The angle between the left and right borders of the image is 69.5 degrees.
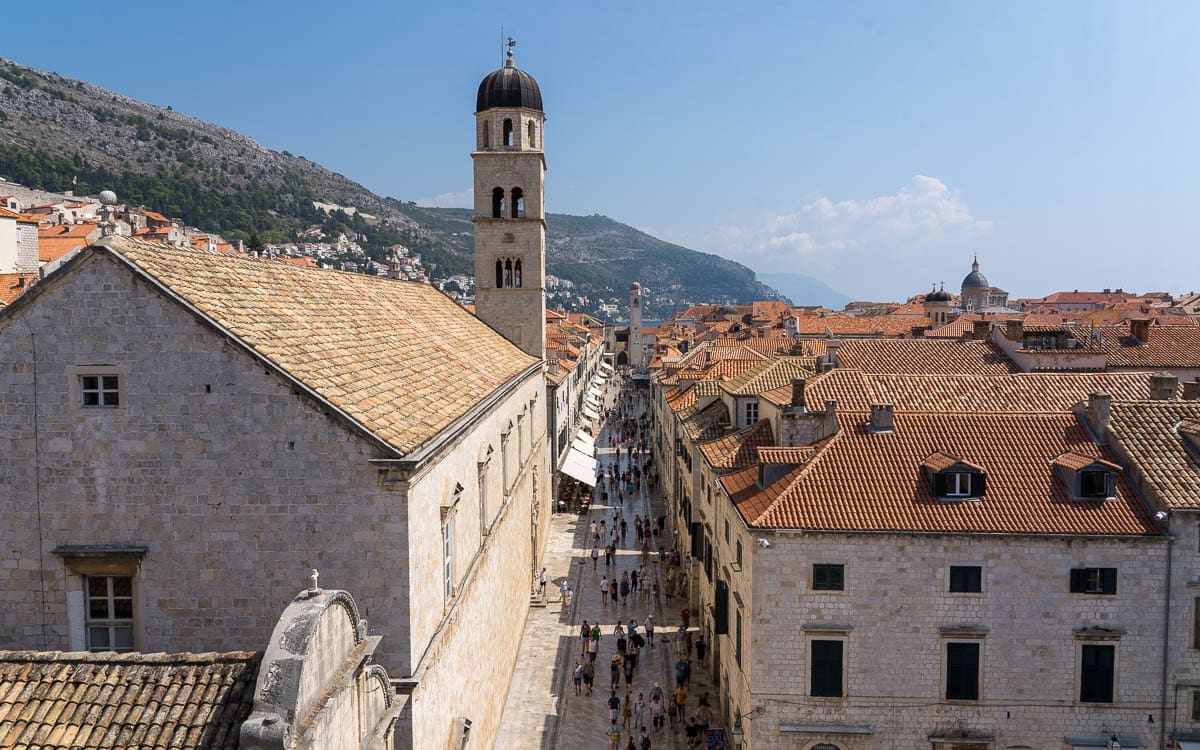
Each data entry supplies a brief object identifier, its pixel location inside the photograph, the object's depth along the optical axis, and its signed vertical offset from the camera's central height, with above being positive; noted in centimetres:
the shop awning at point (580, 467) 4975 -793
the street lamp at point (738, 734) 2159 -1002
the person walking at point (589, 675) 2730 -1077
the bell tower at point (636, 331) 16438 +89
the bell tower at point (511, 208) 3916 +594
